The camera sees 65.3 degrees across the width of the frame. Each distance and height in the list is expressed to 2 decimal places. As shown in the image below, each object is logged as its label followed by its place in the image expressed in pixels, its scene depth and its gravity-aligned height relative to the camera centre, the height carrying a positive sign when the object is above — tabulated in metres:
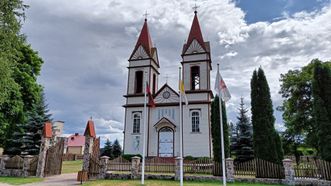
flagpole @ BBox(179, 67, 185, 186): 11.54 -1.13
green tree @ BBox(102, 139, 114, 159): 31.92 -0.21
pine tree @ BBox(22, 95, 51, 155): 21.27 +1.53
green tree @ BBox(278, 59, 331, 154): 25.11 +4.74
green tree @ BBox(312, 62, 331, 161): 13.87 +2.49
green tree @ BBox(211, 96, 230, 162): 16.86 +1.27
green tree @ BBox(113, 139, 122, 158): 32.38 -0.07
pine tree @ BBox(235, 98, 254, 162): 21.81 +0.67
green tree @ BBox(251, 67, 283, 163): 14.70 +1.58
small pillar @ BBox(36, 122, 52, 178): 16.56 -0.03
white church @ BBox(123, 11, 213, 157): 23.73 +3.88
